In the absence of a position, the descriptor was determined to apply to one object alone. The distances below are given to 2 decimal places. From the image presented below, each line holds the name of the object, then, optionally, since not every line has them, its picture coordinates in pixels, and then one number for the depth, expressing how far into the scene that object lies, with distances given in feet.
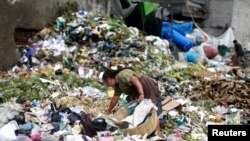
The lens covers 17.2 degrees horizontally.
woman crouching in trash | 33.82
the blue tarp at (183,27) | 96.32
